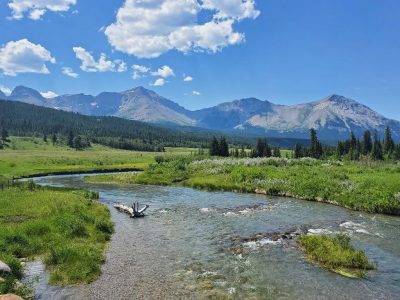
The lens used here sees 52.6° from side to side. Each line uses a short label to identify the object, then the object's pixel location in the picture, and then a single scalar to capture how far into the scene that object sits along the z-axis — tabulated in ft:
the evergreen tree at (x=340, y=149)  503.90
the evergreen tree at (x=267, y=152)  504.02
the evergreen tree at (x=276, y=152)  507.50
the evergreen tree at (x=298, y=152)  512.22
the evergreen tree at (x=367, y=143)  511.40
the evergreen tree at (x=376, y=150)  474.66
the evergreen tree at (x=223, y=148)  521.24
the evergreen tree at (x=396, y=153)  480.23
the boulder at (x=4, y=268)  72.18
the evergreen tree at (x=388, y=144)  516.73
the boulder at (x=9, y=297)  55.53
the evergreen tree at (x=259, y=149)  507.71
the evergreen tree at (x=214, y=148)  518.78
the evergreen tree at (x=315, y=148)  501.97
